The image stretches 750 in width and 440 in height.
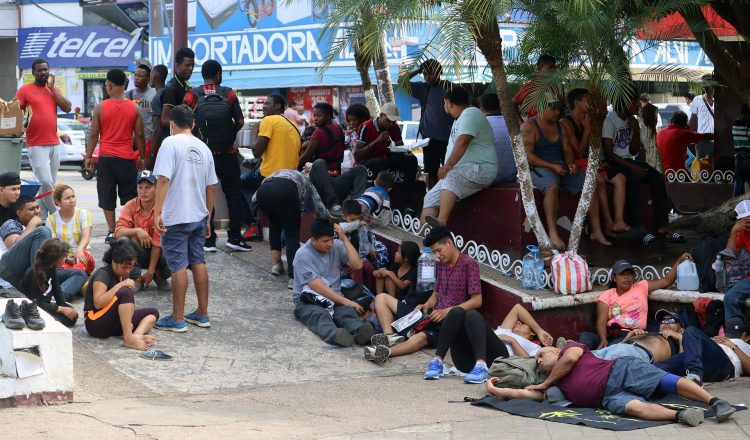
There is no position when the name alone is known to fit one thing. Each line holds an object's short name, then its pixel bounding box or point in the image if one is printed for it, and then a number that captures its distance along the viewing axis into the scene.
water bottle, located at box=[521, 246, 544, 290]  9.38
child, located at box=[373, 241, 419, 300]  9.96
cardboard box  11.78
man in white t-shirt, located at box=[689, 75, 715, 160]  16.52
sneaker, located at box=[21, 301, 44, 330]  7.23
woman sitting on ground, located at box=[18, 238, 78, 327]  8.56
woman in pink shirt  9.14
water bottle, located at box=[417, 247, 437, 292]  9.69
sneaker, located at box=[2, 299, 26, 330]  7.20
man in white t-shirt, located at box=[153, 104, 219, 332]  8.79
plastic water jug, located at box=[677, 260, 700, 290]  9.39
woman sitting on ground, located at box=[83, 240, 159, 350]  8.51
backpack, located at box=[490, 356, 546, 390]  7.90
